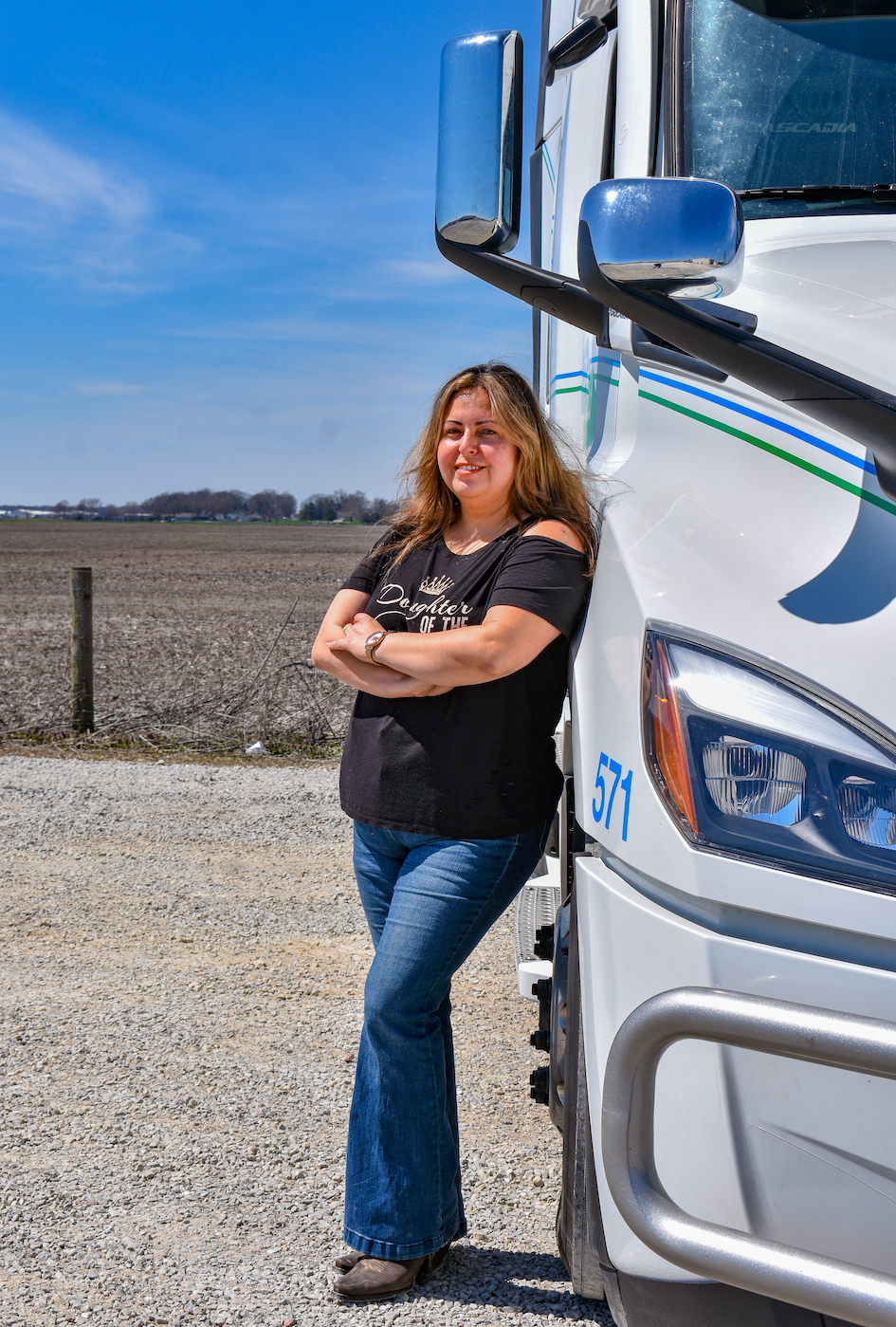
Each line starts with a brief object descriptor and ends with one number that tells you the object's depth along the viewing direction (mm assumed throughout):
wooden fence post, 8250
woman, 2297
